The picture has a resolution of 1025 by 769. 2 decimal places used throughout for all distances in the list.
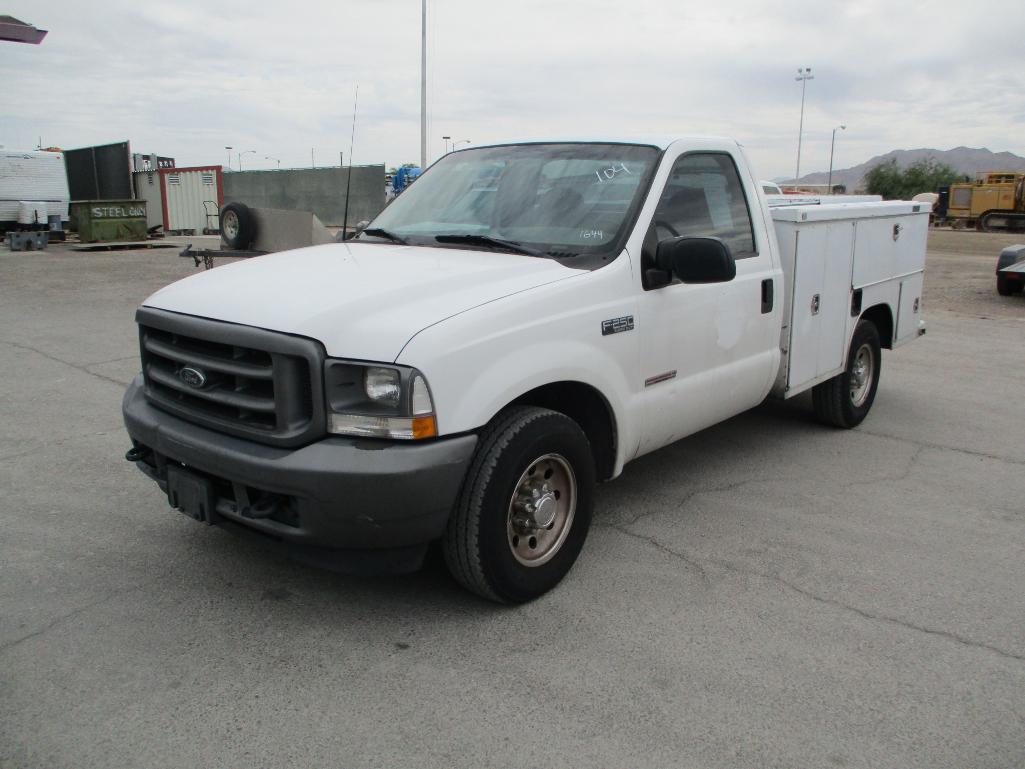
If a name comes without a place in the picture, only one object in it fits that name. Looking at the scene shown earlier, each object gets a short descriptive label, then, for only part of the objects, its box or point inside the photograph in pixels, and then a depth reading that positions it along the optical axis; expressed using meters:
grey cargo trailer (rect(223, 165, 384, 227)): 32.41
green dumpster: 23.95
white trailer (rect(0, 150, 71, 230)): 25.39
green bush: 67.75
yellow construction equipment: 38.06
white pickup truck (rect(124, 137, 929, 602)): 3.07
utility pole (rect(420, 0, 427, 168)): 16.60
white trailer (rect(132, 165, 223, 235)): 30.67
